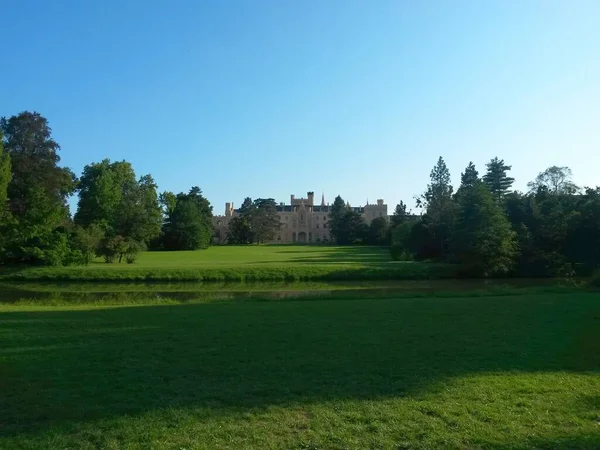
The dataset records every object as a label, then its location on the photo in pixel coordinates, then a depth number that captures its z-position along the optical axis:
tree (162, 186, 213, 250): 80.38
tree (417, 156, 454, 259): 54.44
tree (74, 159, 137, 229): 63.50
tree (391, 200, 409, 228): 89.82
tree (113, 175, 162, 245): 63.09
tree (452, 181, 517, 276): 39.91
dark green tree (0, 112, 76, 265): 39.56
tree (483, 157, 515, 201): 72.06
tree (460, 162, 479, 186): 73.75
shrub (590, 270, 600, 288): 26.64
